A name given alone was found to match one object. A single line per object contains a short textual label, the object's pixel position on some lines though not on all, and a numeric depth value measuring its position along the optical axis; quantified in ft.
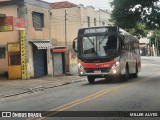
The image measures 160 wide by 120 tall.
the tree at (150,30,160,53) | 338.36
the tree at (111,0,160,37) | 67.77
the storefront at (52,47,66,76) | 120.55
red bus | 78.95
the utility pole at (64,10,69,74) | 128.88
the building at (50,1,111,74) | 162.20
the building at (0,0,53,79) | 104.63
